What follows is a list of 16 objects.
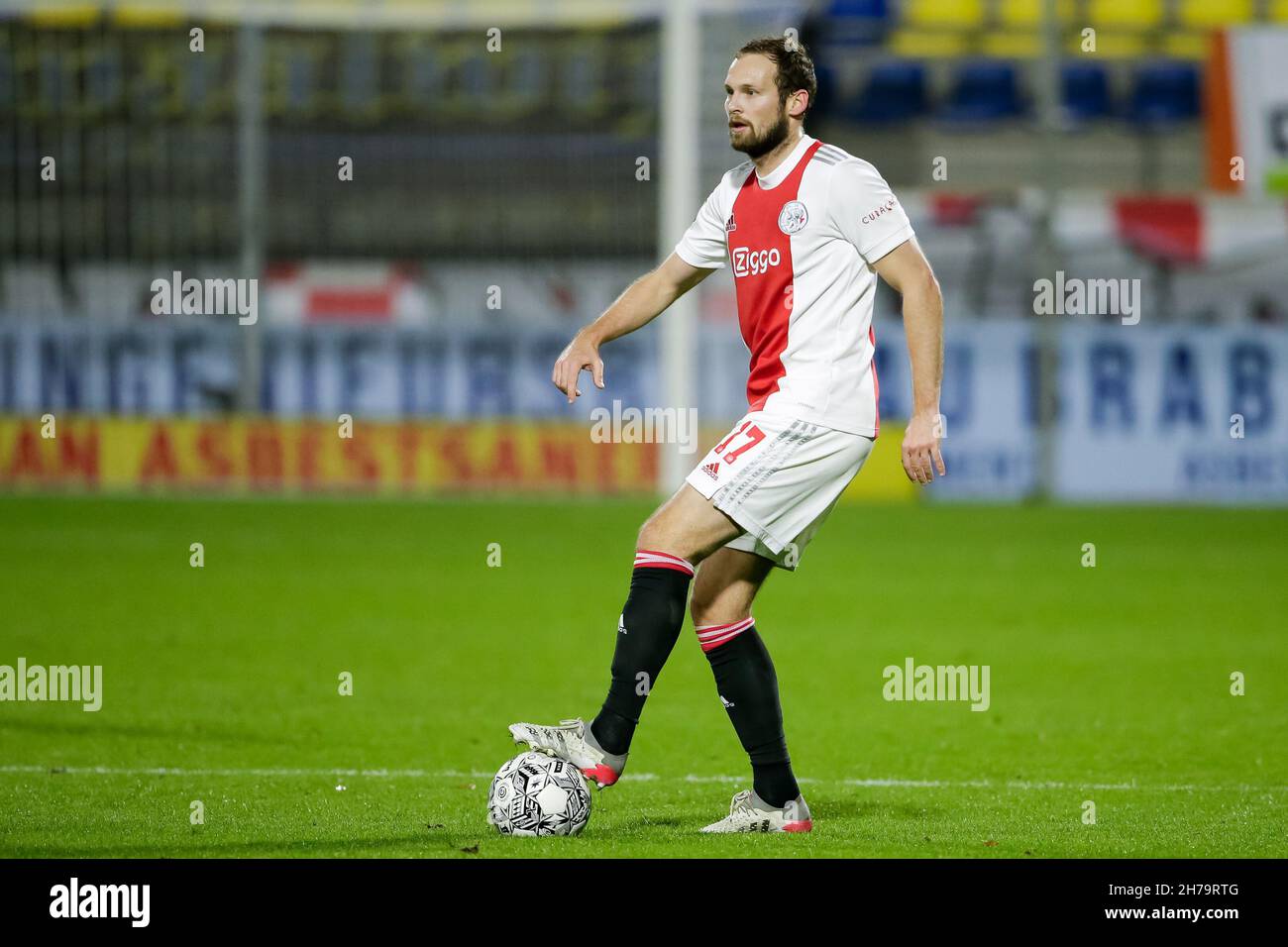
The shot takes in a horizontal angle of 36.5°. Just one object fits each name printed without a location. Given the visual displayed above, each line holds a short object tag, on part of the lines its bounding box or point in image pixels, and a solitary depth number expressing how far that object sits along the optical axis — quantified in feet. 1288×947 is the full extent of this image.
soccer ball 17.66
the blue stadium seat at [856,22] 95.40
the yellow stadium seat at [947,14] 96.63
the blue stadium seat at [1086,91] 95.25
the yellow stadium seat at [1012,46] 96.02
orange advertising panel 74.13
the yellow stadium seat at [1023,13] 97.14
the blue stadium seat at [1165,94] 94.32
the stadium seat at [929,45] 95.86
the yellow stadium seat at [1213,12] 96.27
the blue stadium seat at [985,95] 93.25
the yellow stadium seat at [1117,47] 95.91
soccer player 17.39
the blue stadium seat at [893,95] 93.04
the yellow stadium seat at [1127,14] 96.53
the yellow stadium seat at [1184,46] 96.63
